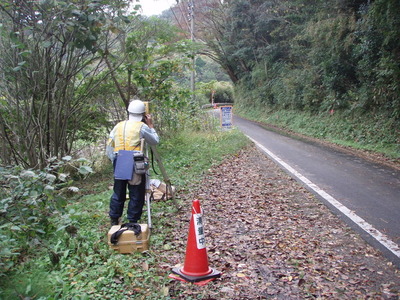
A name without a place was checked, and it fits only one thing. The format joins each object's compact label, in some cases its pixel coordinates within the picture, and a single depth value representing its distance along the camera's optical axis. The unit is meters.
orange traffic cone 4.34
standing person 5.48
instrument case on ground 4.93
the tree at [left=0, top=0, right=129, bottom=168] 5.93
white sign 19.20
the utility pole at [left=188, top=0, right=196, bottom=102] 21.96
